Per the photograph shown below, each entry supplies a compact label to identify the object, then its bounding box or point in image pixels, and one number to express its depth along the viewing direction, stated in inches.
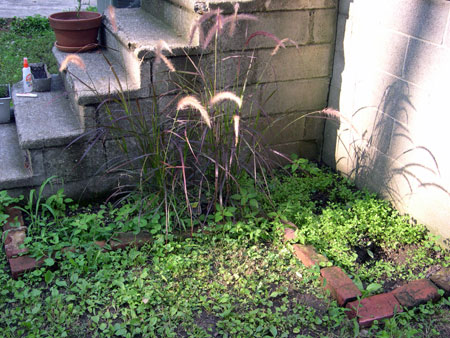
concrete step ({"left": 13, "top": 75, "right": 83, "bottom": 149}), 113.1
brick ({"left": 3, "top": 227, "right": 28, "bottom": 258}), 100.0
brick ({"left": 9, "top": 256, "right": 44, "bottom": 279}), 95.7
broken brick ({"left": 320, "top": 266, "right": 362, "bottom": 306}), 90.2
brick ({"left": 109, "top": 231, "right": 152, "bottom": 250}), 104.4
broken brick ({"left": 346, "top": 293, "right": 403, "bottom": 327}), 87.0
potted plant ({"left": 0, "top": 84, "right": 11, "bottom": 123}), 140.6
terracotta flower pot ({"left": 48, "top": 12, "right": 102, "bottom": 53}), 137.3
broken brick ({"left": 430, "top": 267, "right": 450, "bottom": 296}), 93.7
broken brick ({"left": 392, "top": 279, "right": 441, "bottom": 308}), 90.7
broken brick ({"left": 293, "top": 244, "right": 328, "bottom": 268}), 99.0
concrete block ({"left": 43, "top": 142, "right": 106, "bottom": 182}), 115.6
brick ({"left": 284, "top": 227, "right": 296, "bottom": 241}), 106.0
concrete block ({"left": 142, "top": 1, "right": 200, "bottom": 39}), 122.0
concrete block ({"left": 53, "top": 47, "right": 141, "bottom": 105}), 113.4
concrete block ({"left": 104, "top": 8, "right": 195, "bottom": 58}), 115.0
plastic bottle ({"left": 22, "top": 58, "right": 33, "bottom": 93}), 141.3
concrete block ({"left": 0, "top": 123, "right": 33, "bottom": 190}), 114.9
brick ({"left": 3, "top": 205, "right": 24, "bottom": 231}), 108.1
